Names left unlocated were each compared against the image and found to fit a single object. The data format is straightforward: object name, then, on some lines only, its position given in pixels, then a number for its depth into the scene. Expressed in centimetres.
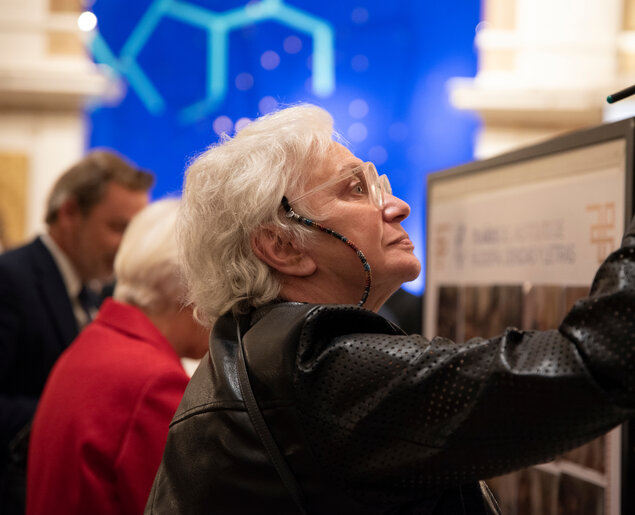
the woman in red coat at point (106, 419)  177
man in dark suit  260
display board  166
